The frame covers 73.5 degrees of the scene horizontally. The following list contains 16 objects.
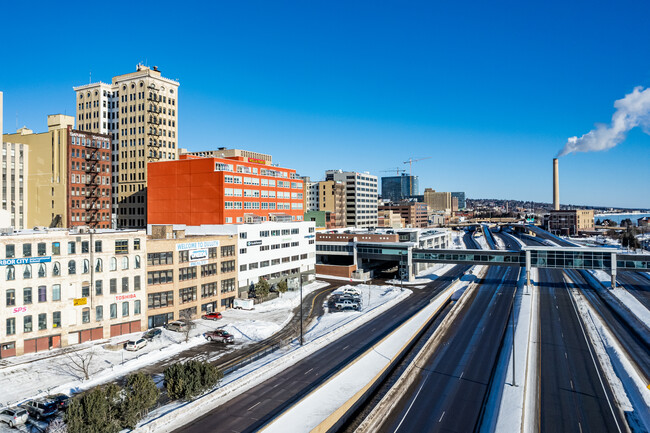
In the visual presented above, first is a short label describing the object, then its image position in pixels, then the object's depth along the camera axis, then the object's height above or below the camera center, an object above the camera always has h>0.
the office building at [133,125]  127.31 +27.36
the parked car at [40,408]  37.81 -17.02
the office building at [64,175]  106.25 +10.05
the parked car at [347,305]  81.19 -16.91
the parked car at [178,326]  65.69 -17.00
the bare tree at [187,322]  61.07 -16.39
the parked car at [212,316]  73.31 -17.13
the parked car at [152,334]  61.33 -17.15
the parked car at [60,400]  39.34 -17.04
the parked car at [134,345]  57.44 -17.27
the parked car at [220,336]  60.88 -17.17
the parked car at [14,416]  37.16 -17.35
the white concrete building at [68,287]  54.31 -9.82
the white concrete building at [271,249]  86.12 -7.61
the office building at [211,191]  95.75 +5.46
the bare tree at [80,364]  48.34 -17.69
